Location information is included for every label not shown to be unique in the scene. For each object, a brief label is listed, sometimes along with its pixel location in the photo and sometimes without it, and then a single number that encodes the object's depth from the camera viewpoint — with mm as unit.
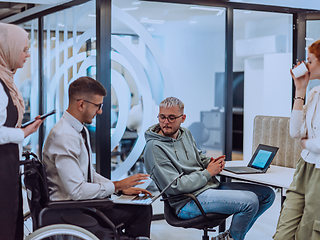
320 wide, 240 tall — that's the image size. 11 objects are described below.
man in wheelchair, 1958
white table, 2477
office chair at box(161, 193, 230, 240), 2491
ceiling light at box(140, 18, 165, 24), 3635
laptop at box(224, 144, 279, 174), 2838
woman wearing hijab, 1846
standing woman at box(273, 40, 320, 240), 2047
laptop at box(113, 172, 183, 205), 2135
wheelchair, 1898
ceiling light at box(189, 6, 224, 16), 3814
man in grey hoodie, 2504
